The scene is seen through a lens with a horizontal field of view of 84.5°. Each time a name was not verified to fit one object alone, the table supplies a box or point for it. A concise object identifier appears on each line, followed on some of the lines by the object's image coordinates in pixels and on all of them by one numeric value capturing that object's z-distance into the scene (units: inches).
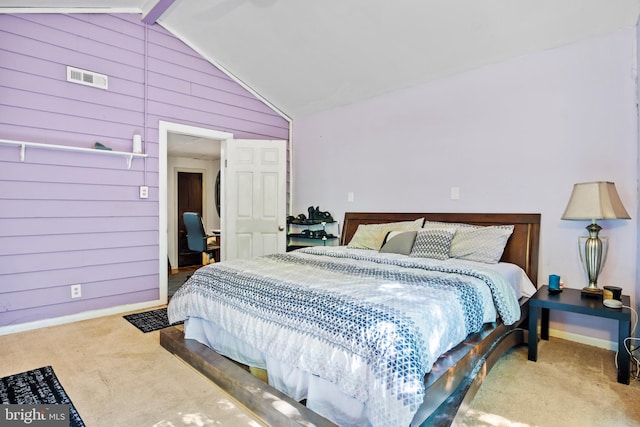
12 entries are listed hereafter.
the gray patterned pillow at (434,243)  119.3
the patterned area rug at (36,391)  75.9
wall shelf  116.3
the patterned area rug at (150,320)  125.7
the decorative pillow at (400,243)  127.9
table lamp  98.9
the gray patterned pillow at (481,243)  116.9
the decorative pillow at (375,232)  144.6
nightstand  87.7
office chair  187.5
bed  56.6
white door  175.6
